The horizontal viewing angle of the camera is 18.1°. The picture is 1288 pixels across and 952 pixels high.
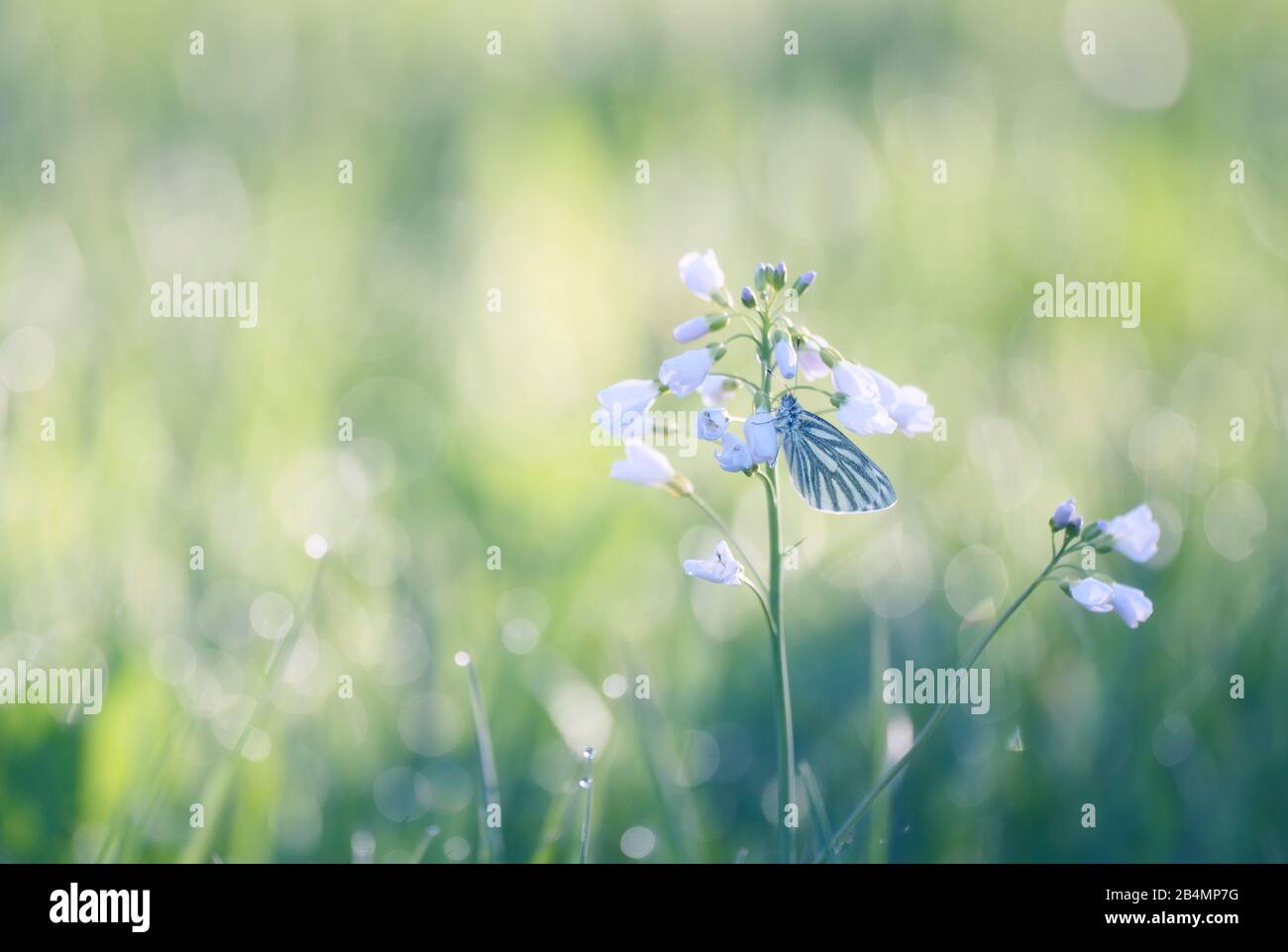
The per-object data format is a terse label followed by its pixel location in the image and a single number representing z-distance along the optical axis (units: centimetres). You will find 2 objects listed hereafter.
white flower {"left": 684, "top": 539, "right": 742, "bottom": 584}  65
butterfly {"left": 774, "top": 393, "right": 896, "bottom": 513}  66
